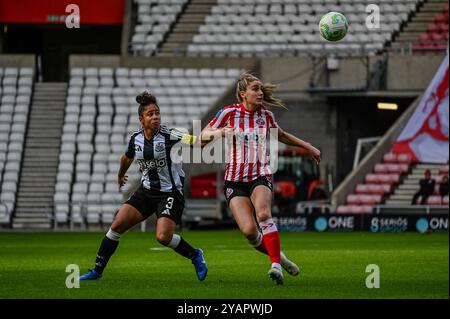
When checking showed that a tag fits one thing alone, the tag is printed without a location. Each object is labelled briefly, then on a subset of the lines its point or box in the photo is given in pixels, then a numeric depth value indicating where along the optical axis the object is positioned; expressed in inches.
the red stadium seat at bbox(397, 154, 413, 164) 1461.6
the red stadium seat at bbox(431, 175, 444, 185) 1396.2
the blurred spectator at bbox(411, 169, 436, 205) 1338.6
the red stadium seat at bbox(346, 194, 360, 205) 1381.6
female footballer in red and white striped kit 521.7
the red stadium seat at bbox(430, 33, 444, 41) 1547.7
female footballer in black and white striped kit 533.0
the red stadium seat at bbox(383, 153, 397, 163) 1461.6
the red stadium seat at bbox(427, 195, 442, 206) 1350.9
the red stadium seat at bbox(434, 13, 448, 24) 1569.9
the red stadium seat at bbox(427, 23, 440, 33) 1563.7
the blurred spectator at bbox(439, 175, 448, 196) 1343.5
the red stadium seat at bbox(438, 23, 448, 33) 1565.0
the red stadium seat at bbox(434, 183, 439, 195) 1378.7
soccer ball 598.5
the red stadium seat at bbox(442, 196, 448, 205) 1343.5
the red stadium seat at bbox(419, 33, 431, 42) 1547.7
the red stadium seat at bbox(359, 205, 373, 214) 1355.6
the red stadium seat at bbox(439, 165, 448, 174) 1429.9
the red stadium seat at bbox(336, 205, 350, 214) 1362.0
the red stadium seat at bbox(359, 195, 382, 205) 1380.4
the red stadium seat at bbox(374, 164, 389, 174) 1444.4
